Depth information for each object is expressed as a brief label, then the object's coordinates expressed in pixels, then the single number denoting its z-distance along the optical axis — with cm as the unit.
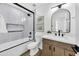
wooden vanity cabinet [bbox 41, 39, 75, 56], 108
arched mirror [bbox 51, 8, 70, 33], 134
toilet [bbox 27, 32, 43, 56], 125
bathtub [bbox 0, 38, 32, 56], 114
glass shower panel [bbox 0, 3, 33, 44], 122
